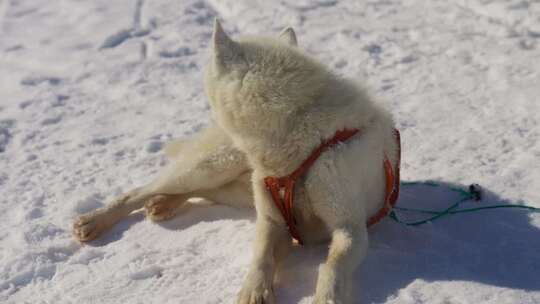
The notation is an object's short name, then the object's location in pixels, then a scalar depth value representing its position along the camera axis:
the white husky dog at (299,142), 3.29
